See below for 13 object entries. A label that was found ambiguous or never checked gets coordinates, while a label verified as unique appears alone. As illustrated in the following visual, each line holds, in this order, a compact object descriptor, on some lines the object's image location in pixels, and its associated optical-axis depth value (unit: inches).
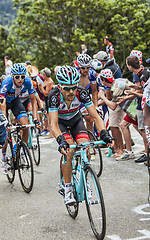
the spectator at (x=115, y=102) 511.3
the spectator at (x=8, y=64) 1052.2
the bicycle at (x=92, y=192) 257.3
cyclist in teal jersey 304.1
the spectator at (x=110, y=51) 793.0
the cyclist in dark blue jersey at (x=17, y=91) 439.9
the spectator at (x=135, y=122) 490.1
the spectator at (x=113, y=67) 581.7
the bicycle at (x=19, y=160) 407.3
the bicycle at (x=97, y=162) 453.0
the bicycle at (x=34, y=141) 551.6
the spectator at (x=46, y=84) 767.0
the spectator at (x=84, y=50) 879.2
